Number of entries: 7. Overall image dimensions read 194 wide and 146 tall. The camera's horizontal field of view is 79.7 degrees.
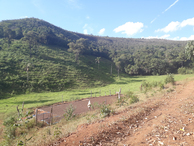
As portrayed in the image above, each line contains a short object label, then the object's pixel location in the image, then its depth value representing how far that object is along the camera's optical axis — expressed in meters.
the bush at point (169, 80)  23.31
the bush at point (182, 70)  53.29
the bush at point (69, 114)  10.40
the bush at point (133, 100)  12.86
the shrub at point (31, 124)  10.81
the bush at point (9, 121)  10.63
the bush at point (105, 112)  8.02
